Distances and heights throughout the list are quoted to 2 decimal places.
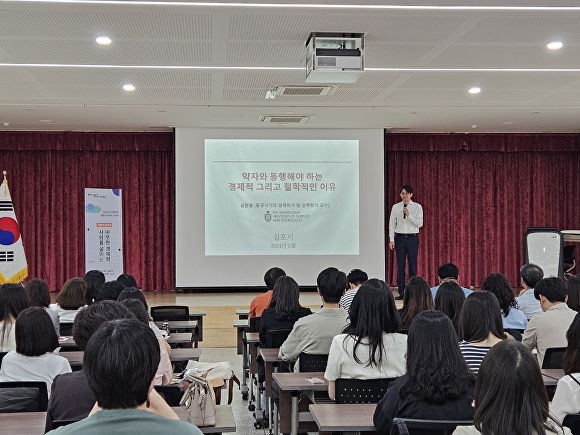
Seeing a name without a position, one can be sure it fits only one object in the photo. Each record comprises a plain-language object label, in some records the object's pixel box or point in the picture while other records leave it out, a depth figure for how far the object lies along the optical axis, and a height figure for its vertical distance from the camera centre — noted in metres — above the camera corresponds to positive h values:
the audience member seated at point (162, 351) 3.64 -0.64
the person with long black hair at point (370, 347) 3.52 -0.58
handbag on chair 2.80 -0.68
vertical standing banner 12.35 -0.09
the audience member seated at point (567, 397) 2.68 -0.63
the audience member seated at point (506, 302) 5.41 -0.57
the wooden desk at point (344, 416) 2.77 -0.75
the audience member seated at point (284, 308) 5.21 -0.57
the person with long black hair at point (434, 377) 2.53 -0.52
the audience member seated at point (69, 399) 2.61 -0.61
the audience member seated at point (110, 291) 5.83 -0.50
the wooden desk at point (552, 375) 3.57 -0.76
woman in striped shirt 3.47 -0.46
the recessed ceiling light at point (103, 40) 6.35 +1.67
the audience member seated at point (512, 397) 1.78 -0.42
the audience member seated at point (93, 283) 6.69 -0.51
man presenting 11.06 -0.09
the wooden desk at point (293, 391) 3.59 -0.84
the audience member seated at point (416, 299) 4.94 -0.49
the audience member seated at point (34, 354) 3.33 -0.58
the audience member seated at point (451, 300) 4.63 -0.47
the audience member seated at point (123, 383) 1.60 -0.35
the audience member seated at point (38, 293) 5.40 -0.47
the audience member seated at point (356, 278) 6.70 -0.46
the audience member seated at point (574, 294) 4.91 -0.46
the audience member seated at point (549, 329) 4.52 -0.64
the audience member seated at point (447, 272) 7.16 -0.44
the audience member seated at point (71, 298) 5.75 -0.55
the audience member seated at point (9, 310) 4.45 -0.50
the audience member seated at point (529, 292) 6.04 -0.56
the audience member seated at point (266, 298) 6.30 -0.61
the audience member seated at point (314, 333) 4.41 -0.64
